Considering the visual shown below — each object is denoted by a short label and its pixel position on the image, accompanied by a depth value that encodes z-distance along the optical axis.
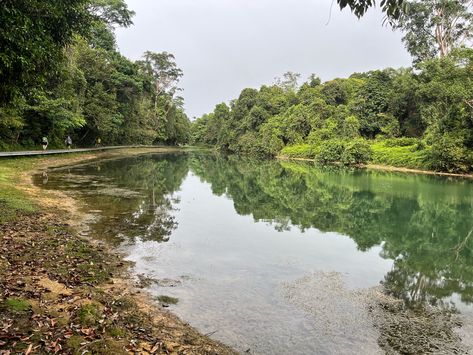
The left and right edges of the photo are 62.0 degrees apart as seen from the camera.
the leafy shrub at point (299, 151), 51.66
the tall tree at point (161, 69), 63.31
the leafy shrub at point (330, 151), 44.31
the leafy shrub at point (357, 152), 41.19
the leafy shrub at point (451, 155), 30.03
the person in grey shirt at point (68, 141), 34.09
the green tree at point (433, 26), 41.28
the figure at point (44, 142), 28.34
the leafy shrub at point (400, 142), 39.62
